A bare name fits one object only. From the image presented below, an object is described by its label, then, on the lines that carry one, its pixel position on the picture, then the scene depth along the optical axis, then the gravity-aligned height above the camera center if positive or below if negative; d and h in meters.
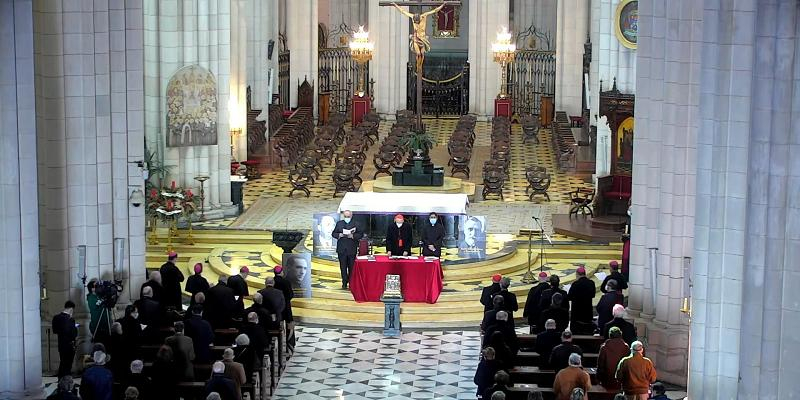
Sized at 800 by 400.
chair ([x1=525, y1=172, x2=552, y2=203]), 35.34 -2.17
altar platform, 33.22 -2.16
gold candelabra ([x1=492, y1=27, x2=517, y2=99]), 45.66 +1.11
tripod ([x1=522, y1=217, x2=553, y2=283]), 27.20 -3.19
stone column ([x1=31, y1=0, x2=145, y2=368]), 21.64 -0.72
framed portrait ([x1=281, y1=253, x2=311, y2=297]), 25.66 -3.05
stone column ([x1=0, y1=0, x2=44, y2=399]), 19.09 -1.62
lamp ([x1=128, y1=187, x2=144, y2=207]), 22.62 -1.64
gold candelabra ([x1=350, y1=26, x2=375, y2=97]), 45.09 +1.08
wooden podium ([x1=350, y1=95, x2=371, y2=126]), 48.50 -0.71
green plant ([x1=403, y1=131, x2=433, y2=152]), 33.28 -1.16
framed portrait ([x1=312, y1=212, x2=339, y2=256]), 27.26 -2.58
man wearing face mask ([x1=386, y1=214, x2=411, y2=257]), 26.03 -2.52
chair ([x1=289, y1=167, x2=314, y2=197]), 35.47 -2.16
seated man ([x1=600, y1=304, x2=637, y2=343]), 20.30 -3.05
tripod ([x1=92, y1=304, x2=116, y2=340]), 21.62 -3.19
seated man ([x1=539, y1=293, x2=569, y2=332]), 21.75 -3.10
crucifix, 34.03 +1.01
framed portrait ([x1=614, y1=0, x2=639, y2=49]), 32.31 +1.33
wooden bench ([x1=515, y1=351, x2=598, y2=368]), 20.74 -3.57
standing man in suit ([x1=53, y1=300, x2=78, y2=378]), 20.42 -3.29
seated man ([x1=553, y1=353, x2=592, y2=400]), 18.27 -3.37
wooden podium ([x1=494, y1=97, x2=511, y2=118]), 49.12 -0.63
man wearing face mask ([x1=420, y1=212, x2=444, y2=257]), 26.47 -2.54
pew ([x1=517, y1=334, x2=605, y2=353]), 21.38 -3.43
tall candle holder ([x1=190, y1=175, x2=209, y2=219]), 31.95 -2.23
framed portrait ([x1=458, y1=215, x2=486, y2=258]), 27.66 -2.62
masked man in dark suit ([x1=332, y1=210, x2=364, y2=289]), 26.06 -2.59
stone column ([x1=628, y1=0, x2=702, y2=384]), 21.33 -1.20
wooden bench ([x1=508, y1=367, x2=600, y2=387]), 19.72 -3.60
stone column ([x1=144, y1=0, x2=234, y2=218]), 31.30 +0.49
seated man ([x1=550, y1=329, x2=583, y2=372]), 19.45 -3.24
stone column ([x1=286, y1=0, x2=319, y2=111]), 49.22 +1.34
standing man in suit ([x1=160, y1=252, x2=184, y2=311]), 23.67 -2.97
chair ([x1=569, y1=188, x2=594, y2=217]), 32.12 -2.33
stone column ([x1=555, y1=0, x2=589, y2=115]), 48.44 +1.05
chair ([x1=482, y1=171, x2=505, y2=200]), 35.19 -2.18
